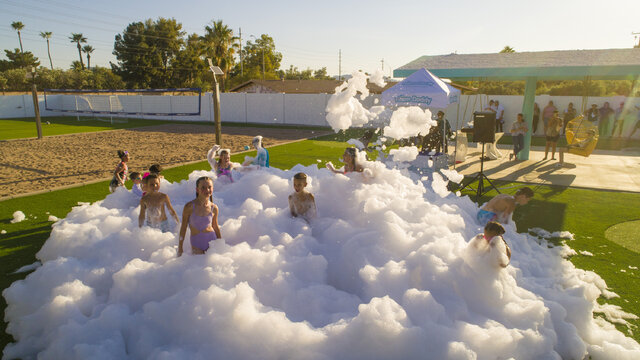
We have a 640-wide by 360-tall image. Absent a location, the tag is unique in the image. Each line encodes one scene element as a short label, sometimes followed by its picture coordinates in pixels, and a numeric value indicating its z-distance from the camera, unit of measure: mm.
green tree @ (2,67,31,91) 55094
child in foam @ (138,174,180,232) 5992
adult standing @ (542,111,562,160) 13844
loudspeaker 9805
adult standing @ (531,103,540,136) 22609
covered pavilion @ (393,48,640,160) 11867
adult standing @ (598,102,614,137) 21516
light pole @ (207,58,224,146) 13297
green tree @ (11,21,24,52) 81625
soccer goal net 33312
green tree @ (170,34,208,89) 55188
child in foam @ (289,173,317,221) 6578
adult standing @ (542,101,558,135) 19438
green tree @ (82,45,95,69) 83625
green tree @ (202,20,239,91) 58469
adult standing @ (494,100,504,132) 23328
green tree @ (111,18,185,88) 53125
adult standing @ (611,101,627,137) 21609
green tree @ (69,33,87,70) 82312
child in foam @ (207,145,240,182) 8563
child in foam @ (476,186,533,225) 6340
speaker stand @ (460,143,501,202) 9781
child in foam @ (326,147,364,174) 7402
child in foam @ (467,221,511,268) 4500
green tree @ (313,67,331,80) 101625
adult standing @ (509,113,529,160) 14438
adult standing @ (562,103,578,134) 19234
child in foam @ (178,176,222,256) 5051
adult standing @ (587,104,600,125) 21578
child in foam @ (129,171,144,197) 8027
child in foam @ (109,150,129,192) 8469
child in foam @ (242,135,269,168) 9234
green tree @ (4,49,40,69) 69125
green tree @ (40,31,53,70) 89038
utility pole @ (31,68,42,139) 19264
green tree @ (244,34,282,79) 69231
